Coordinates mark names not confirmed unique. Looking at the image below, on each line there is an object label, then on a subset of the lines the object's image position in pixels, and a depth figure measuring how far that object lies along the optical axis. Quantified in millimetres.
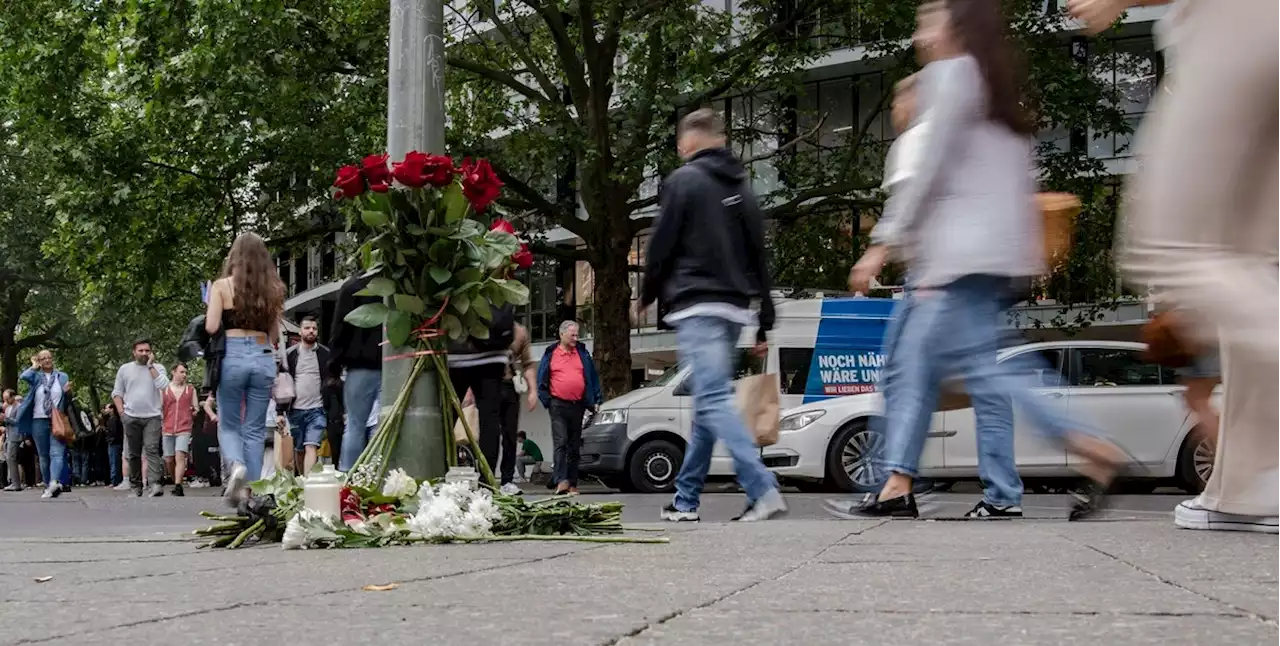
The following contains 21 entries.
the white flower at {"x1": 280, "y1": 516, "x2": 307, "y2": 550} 5742
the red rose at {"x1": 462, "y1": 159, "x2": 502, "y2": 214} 6605
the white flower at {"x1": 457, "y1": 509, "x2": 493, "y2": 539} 5797
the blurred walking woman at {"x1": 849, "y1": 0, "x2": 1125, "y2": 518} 5977
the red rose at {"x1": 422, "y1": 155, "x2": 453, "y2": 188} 6464
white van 16969
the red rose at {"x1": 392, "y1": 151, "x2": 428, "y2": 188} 6402
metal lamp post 8211
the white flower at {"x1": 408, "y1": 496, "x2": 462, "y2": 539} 5773
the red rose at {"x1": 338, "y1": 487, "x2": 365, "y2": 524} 5938
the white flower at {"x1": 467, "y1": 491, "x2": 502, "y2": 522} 5852
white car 14414
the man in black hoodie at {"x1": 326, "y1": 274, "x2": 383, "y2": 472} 9883
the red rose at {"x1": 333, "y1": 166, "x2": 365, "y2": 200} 6484
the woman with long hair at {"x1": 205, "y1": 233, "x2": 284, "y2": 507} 8867
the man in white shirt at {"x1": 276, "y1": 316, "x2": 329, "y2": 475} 14312
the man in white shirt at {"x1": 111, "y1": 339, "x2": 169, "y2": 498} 17000
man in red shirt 14891
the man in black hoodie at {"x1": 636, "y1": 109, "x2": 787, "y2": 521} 7145
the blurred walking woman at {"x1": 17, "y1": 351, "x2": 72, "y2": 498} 20047
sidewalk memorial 6090
